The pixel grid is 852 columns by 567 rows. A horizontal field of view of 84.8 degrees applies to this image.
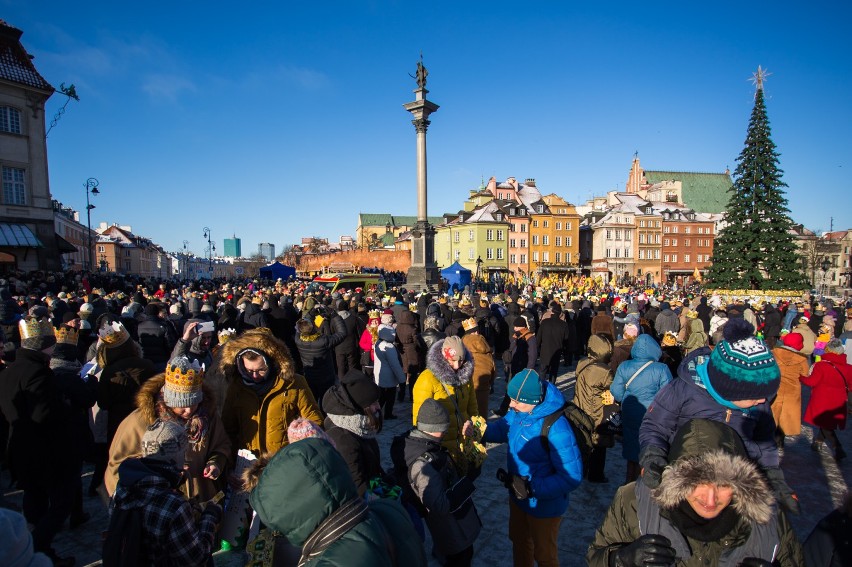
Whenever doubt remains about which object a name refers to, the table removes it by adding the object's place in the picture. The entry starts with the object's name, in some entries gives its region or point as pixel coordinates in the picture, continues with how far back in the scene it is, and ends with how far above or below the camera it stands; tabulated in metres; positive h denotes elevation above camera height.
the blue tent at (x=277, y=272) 44.34 -0.35
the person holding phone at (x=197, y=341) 5.88 -0.92
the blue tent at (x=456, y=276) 30.72 -0.71
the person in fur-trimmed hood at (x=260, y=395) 3.82 -1.06
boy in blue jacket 3.39 -1.52
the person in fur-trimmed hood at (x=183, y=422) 3.10 -1.06
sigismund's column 25.52 +2.41
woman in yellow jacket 4.23 -1.05
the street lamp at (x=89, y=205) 30.97 +4.64
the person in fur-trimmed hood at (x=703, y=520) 1.88 -1.13
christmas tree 30.70 +2.09
